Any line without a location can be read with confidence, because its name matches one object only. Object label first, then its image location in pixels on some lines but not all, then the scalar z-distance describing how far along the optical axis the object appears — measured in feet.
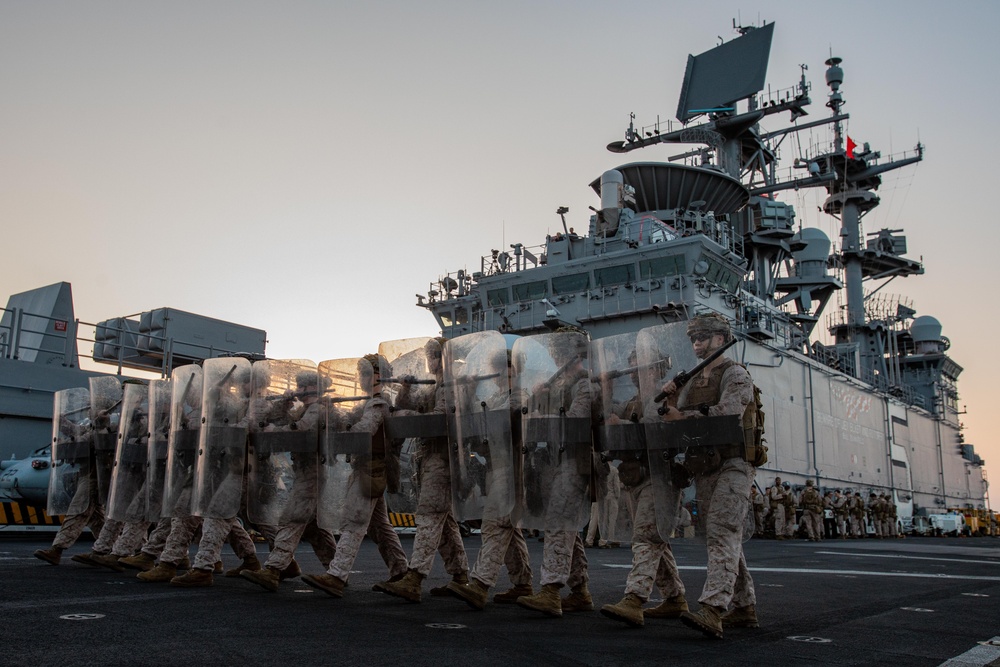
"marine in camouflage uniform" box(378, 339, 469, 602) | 21.08
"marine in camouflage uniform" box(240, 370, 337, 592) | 22.00
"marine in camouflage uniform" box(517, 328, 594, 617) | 19.02
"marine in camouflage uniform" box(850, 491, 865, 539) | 95.61
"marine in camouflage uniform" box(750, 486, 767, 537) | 80.43
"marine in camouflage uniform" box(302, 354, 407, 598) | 21.13
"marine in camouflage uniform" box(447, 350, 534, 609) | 19.83
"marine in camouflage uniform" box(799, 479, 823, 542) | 82.79
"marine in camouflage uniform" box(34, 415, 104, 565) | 28.53
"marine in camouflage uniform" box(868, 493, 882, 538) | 102.17
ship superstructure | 90.53
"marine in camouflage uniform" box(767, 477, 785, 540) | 81.51
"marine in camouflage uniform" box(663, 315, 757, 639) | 16.98
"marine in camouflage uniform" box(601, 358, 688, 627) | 17.53
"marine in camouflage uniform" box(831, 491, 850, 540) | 91.61
